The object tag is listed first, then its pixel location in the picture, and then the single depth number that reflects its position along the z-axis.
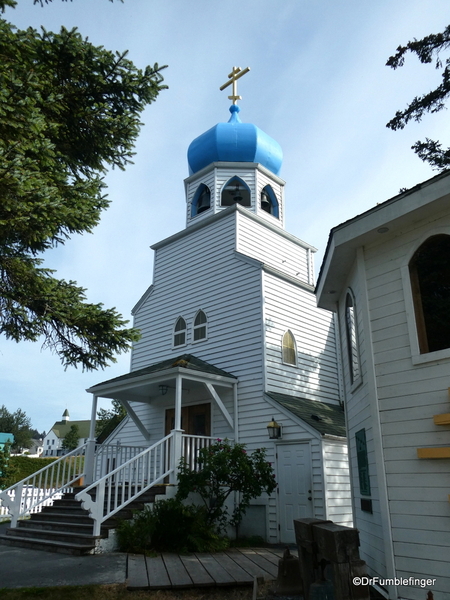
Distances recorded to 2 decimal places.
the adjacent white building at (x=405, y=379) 5.18
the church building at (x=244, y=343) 10.98
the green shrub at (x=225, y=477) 9.83
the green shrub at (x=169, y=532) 8.70
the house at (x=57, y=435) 72.50
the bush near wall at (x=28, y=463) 26.50
